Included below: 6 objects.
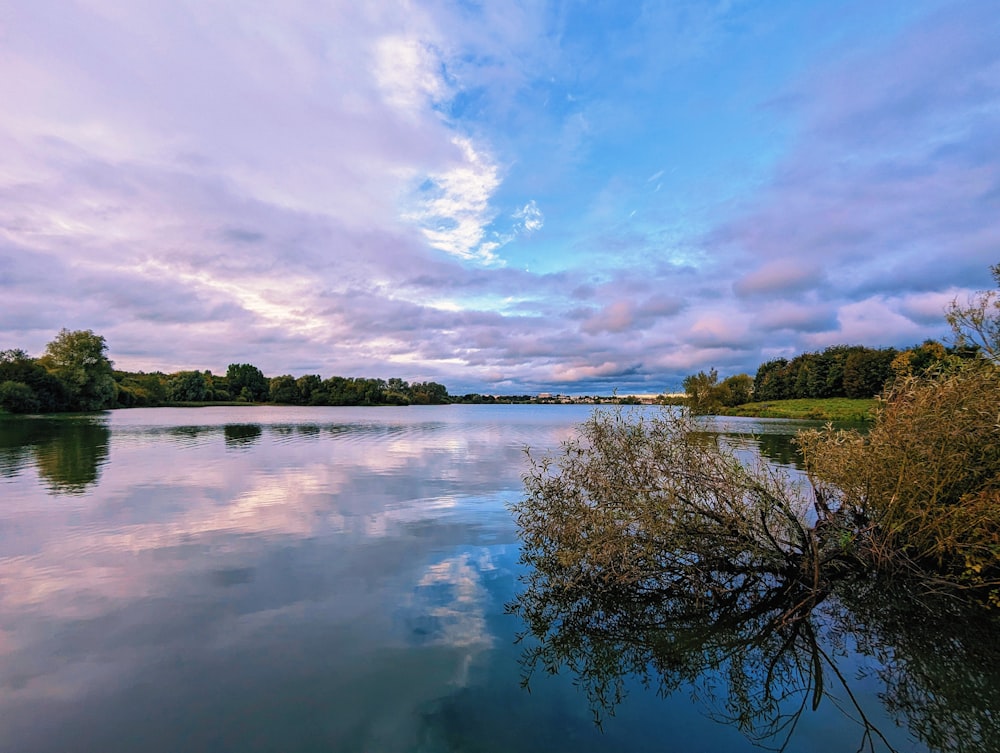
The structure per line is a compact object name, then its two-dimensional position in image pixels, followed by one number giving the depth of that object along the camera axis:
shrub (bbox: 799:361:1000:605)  8.81
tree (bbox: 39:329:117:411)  91.50
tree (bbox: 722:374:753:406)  107.44
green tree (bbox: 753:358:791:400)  124.69
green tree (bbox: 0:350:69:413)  81.25
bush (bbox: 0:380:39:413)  75.56
